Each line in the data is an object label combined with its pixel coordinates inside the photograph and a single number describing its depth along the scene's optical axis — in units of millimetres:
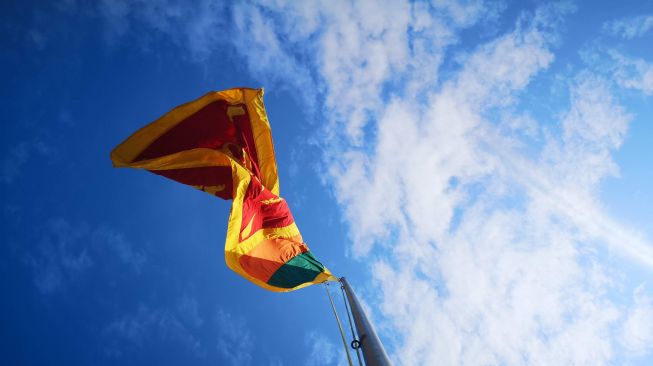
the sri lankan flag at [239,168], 6758
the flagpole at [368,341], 3693
